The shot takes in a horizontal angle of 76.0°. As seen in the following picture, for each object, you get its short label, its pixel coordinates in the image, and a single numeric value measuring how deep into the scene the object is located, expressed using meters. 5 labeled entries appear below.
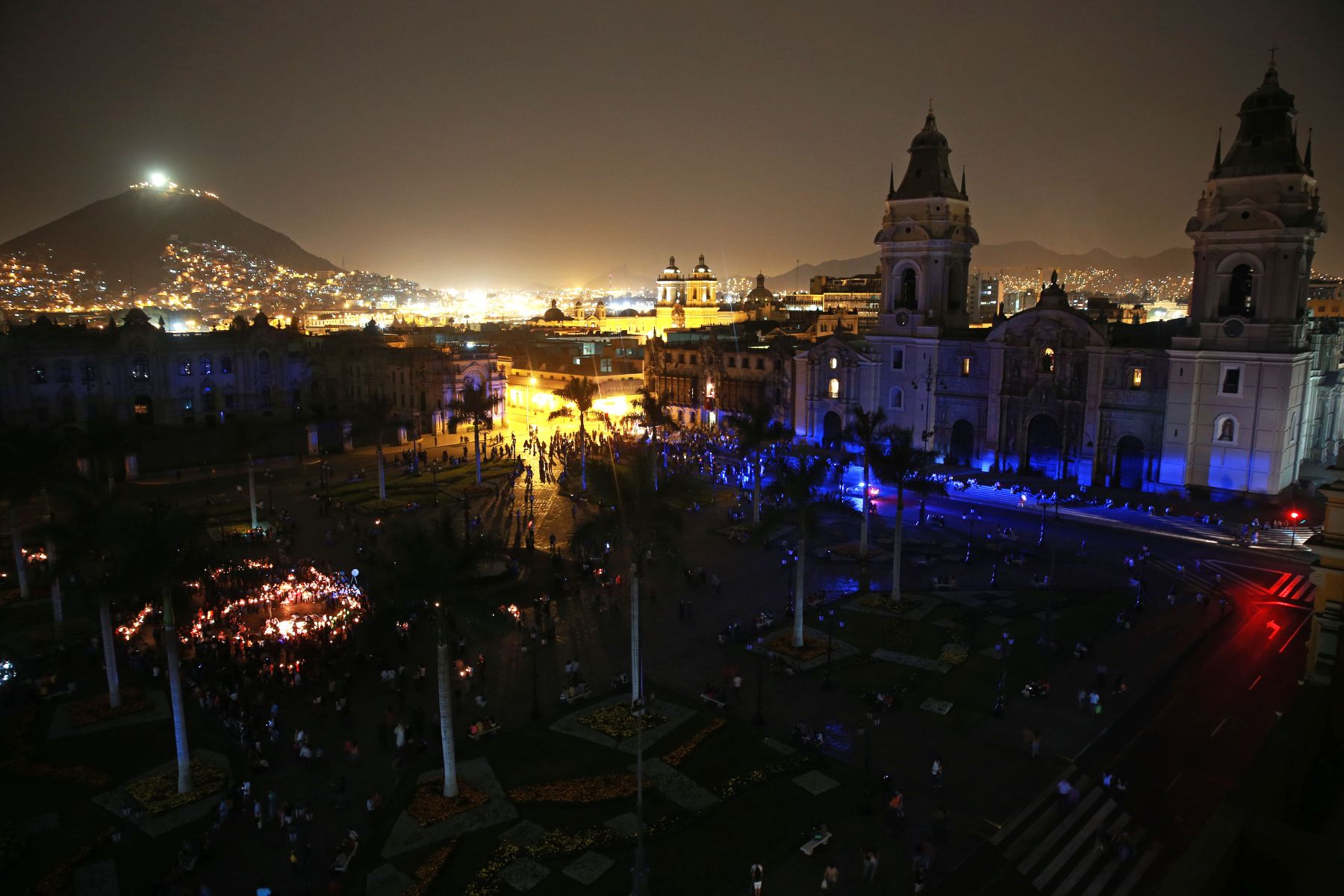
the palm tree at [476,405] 62.62
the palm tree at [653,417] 58.50
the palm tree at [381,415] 52.56
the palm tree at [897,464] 35.59
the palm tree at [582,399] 58.28
